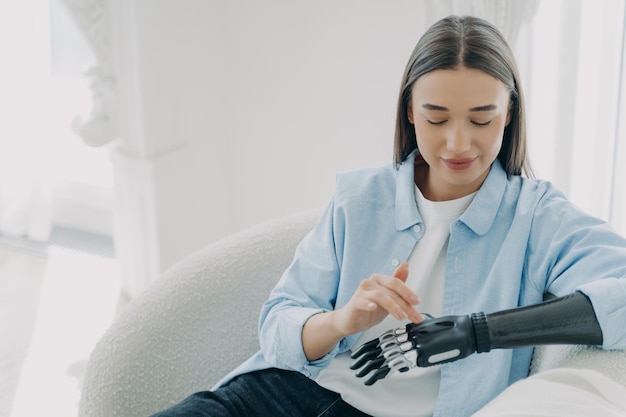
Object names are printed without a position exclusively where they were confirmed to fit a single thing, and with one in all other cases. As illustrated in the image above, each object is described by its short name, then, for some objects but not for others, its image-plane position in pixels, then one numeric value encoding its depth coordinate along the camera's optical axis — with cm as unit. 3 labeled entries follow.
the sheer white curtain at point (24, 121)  268
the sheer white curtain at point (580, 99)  183
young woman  124
